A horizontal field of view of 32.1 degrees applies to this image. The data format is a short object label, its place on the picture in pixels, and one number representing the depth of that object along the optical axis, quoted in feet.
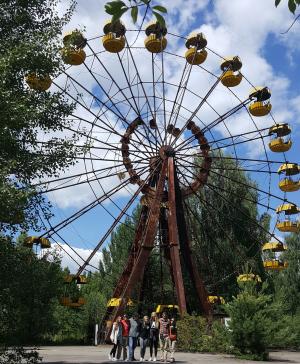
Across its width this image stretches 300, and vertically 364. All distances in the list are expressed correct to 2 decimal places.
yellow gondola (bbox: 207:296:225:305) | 84.99
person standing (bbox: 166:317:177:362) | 51.89
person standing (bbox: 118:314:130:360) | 53.06
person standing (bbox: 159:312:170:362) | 51.78
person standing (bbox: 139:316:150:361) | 53.92
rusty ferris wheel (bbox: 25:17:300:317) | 73.36
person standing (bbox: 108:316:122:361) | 52.90
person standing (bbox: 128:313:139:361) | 52.90
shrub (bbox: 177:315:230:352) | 64.85
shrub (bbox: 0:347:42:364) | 36.63
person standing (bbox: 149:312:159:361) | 54.03
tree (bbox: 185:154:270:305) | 106.32
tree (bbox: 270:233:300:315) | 132.48
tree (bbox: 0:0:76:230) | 33.78
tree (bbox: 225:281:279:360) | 54.34
